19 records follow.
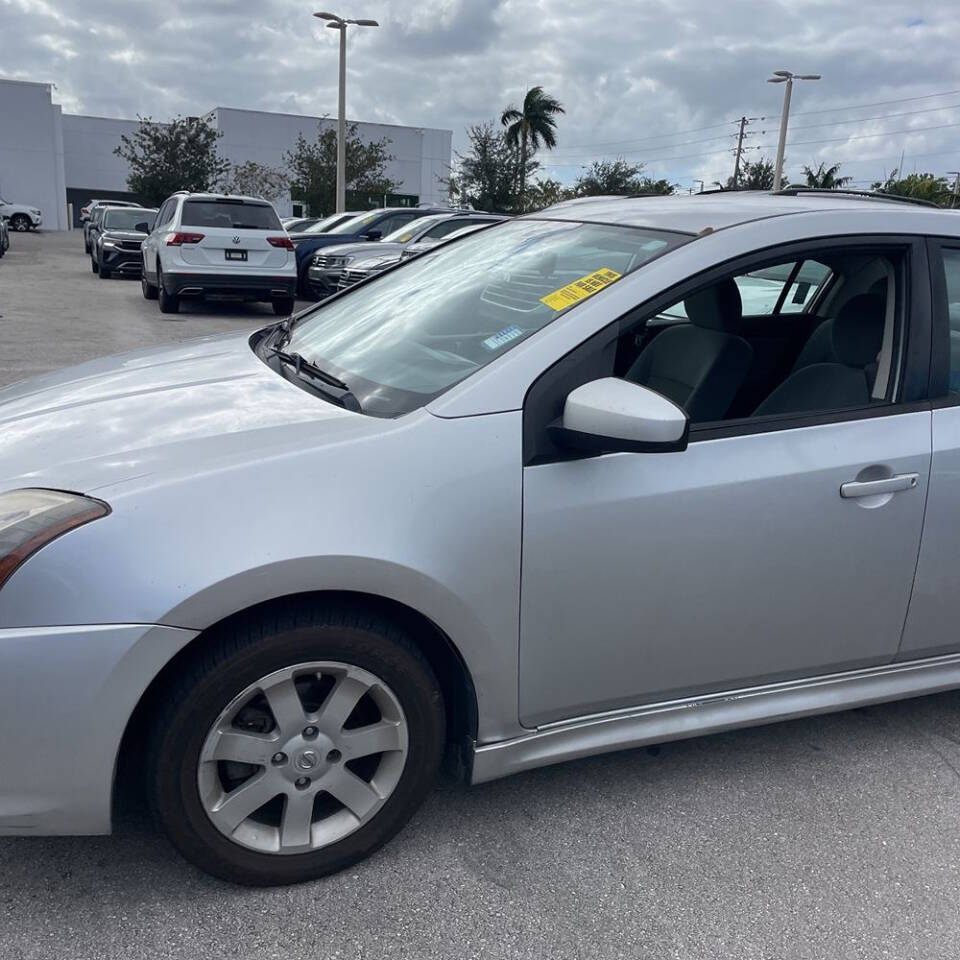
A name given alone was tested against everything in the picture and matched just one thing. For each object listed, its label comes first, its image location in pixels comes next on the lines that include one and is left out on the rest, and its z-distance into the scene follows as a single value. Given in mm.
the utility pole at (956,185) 58094
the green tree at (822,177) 42000
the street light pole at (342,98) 25188
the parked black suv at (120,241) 19047
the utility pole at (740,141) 64238
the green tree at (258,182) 49125
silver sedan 1958
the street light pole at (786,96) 32156
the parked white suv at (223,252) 12594
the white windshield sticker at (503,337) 2424
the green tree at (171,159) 39094
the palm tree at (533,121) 51875
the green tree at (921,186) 47969
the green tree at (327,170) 38250
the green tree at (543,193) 33750
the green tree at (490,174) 31812
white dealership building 54562
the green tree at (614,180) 40397
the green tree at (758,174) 45969
